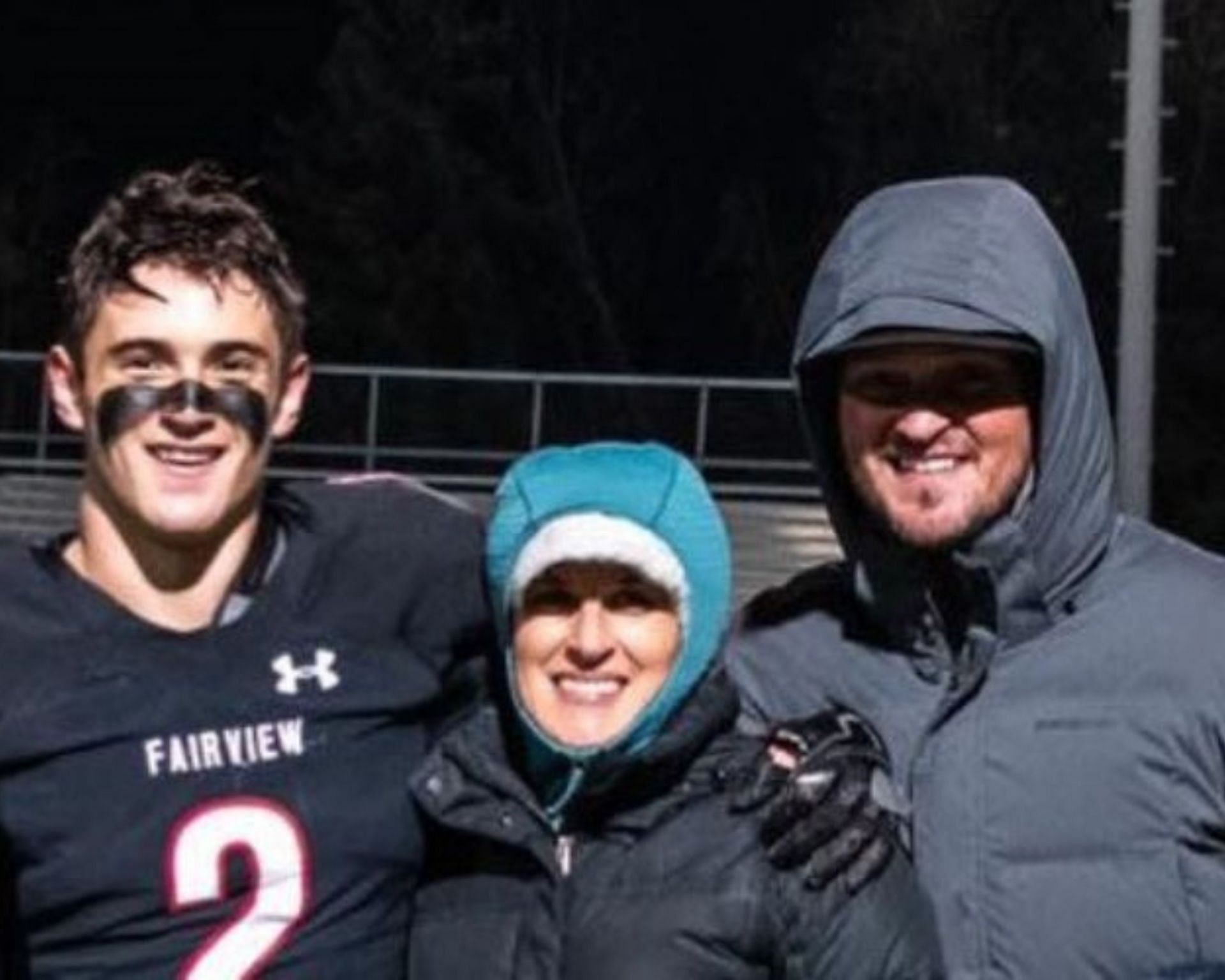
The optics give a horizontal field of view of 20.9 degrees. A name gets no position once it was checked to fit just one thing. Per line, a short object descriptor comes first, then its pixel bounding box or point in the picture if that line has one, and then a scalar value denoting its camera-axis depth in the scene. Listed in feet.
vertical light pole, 40.37
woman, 8.92
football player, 9.36
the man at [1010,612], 9.16
